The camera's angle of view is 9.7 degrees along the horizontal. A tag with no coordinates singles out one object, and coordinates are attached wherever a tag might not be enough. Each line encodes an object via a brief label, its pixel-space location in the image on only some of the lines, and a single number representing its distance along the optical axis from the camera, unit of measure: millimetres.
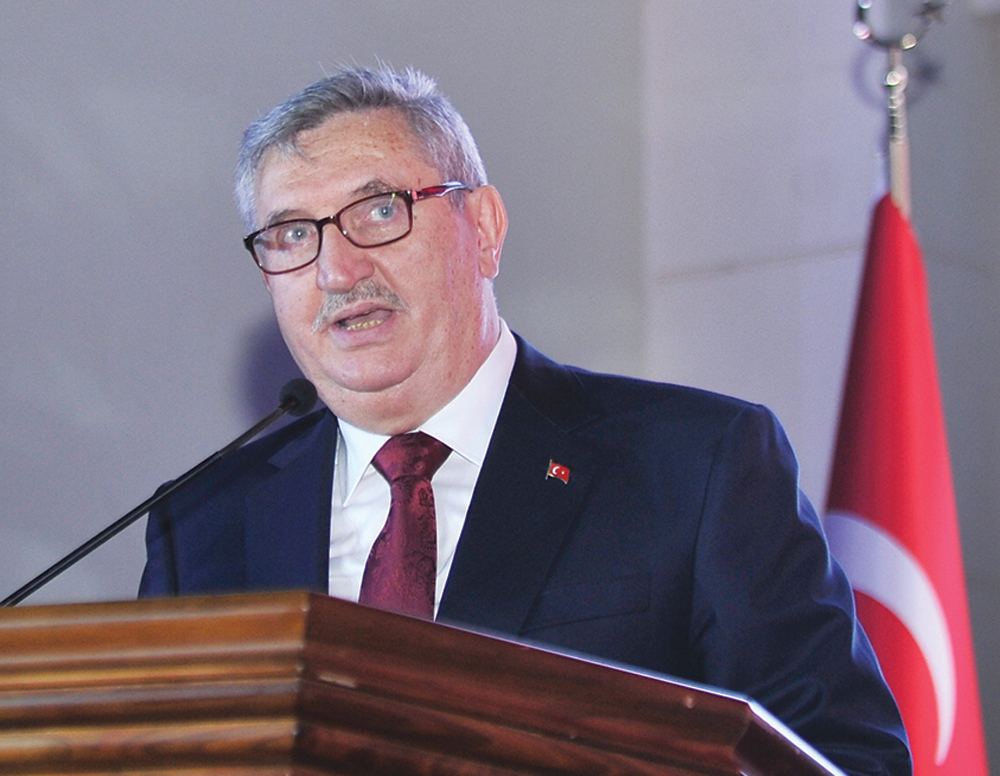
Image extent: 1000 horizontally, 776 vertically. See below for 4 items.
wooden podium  2908
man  4120
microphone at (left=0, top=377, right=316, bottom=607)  4105
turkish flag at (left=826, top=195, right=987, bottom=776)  4710
